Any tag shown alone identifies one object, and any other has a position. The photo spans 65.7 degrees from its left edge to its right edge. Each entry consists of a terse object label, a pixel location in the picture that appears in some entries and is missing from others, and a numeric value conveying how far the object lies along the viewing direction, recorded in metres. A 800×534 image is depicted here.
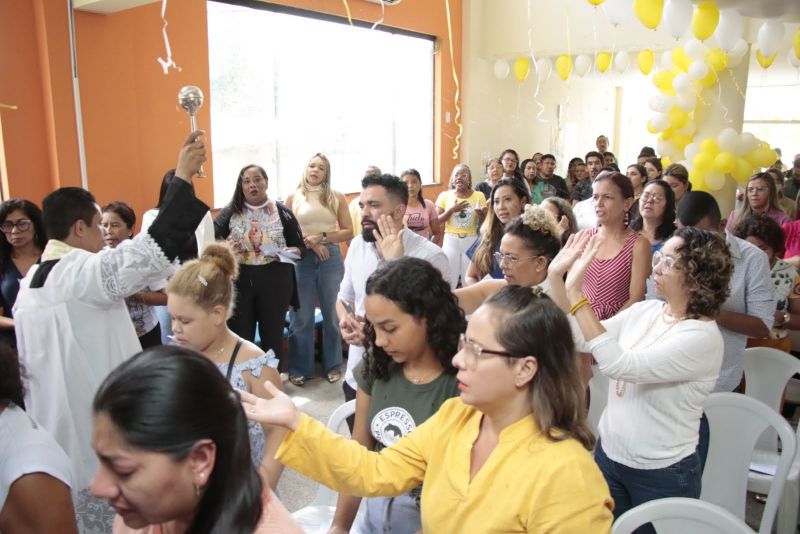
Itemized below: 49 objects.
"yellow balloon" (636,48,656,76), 7.38
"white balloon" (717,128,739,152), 6.17
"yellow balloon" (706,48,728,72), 6.22
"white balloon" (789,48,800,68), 6.32
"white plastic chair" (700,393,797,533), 2.11
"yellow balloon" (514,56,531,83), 8.47
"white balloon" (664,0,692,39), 5.03
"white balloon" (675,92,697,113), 6.51
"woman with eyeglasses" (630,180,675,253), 3.27
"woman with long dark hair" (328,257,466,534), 1.61
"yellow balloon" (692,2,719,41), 5.14
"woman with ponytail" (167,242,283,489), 1.81
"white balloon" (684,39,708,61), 6.33
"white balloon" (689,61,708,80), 6.19
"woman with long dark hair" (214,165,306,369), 3.97
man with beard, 2.65
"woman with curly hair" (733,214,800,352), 2.97
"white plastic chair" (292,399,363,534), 2.00
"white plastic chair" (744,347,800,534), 2.28
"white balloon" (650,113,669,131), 6.73
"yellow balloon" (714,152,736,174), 6.16
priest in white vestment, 1.82
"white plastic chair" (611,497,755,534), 1.44
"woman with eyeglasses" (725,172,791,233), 4.46
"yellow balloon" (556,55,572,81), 7.87
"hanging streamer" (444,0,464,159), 8.84
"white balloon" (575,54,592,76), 7.92
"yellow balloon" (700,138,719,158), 6.34
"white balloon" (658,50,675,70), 6.83
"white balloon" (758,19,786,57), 5.50
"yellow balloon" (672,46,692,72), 6.50
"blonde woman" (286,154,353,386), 4.43
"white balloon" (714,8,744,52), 5.21
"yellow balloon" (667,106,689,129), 6.65
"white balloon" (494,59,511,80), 8.82
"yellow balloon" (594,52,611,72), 7.70
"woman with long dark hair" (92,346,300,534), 0.86
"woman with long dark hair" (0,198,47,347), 2.72
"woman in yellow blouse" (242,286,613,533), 1.13
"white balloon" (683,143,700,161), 6.57
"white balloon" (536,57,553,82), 8.02
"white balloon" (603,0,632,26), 5.69
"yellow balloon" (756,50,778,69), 6.12
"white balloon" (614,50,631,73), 7.71
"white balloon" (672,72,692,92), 6.41
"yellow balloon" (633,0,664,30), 5.25
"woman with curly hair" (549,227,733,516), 1.71
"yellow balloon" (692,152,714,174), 6.35
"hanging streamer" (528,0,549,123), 8.39
